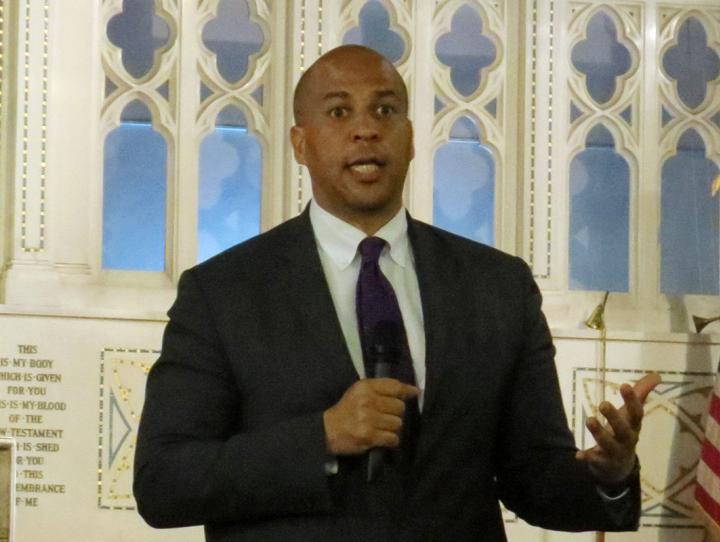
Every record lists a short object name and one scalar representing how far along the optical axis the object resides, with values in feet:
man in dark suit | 16.76
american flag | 42.09
